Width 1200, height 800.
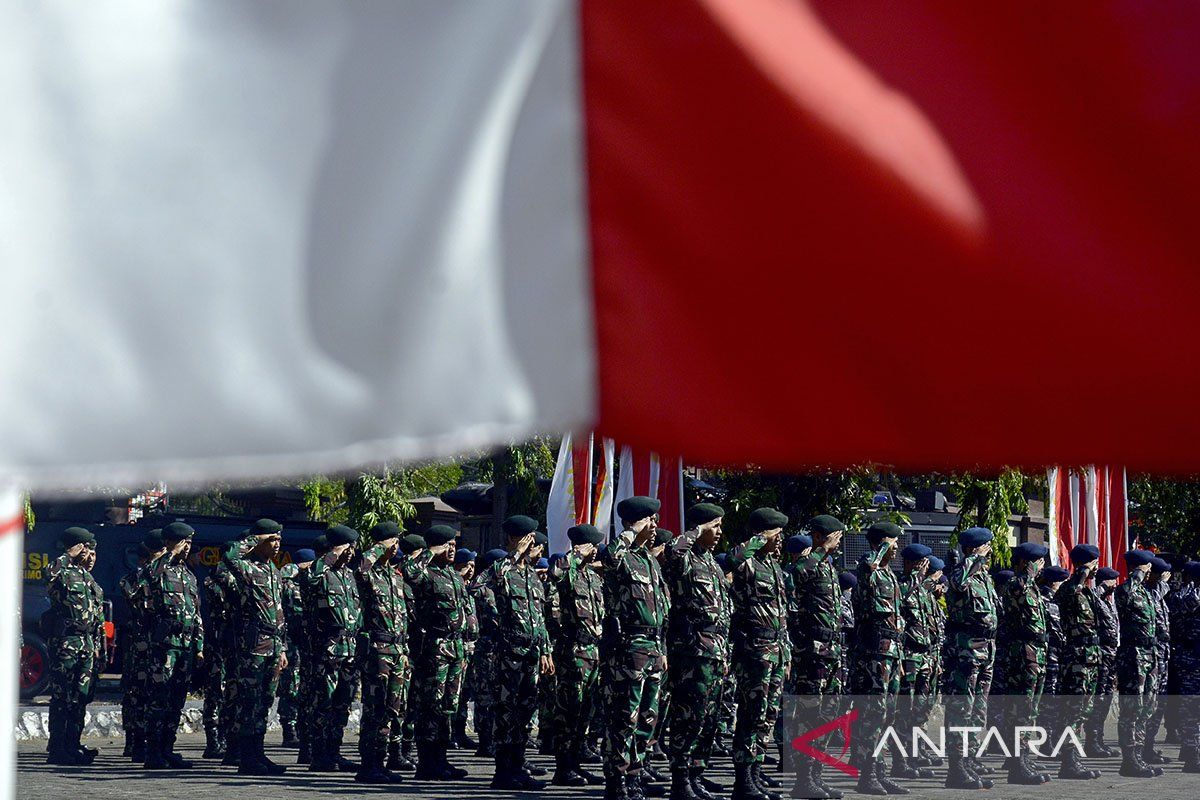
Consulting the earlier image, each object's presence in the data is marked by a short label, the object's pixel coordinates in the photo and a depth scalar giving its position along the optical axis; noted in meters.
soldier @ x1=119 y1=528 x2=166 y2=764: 12.77
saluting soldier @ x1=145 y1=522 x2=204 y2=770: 12.53
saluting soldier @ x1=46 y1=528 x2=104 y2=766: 12.76
